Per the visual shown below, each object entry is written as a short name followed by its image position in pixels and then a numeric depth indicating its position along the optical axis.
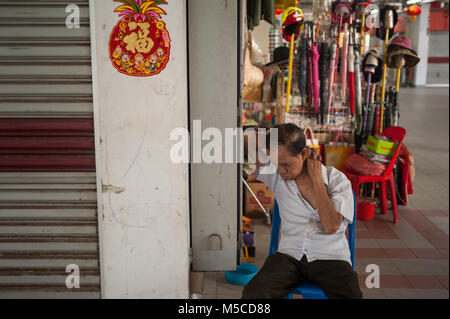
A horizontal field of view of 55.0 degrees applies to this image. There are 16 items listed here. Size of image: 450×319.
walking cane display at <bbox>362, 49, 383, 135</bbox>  5.23
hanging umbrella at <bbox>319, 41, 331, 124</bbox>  5.20
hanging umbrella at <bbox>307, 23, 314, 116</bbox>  5.20
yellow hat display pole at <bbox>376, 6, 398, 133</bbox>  5.18
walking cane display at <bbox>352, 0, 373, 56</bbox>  5.14
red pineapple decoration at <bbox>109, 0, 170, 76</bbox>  2.45
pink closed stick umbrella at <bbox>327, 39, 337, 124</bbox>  5.16
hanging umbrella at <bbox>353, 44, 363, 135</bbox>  5.30
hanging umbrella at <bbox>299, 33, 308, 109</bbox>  5.26
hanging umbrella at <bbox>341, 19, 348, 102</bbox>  5.19
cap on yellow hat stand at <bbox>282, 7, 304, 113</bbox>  4.91
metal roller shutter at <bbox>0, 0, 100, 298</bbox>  2.50
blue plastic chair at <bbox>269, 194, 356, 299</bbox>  2.29
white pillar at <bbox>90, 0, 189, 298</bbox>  2.50
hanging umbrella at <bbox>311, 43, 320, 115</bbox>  5.16
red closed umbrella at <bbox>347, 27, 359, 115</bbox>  5.22
